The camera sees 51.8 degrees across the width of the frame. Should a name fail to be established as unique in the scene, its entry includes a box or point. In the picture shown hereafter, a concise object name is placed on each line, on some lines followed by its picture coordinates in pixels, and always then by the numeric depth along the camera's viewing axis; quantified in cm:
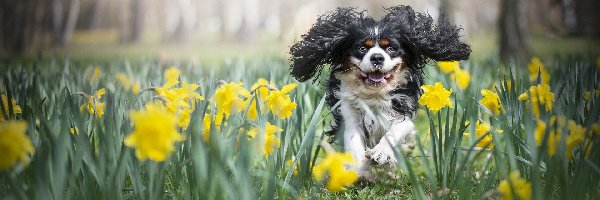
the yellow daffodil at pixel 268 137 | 212
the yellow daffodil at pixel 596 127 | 172
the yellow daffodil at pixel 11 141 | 138
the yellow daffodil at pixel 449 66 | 396
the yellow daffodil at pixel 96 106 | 234
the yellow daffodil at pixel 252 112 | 246
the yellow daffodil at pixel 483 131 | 238
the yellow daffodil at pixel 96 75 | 475
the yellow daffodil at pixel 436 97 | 239
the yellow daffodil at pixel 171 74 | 437
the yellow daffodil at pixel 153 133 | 129
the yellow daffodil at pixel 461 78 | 397
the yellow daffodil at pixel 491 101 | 255
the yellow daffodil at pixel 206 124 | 209
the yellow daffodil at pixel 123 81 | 391
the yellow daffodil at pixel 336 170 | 163
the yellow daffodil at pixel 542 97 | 230
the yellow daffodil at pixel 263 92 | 265
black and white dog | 284
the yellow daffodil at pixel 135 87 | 381
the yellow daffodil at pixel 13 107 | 245
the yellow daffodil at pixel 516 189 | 166
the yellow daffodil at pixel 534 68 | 442
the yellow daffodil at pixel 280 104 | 235
